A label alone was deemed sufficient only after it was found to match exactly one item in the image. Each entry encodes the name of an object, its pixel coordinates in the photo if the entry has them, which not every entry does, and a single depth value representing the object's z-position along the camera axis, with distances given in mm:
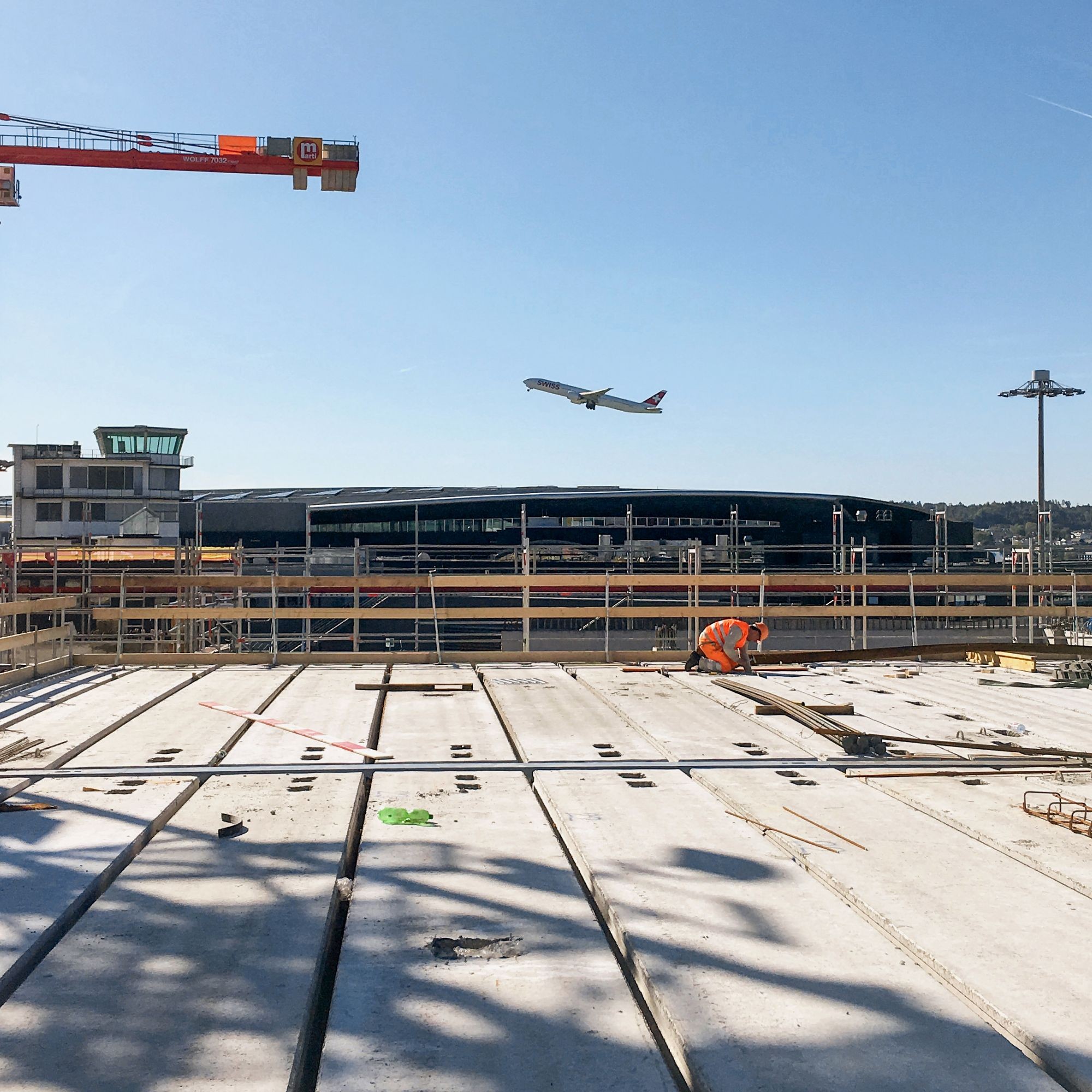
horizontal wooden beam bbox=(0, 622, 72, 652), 13281
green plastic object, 6621
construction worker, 14992
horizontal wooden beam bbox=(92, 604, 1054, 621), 17047
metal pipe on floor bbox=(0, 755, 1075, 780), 8016
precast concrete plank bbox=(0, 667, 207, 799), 9055
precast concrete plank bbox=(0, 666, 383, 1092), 3518
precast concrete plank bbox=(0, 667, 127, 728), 11117
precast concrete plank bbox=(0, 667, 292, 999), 4766
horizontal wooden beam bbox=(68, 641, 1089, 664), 15922
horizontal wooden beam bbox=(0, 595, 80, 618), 13656
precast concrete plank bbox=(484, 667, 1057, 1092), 3529
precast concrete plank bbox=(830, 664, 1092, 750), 10109
